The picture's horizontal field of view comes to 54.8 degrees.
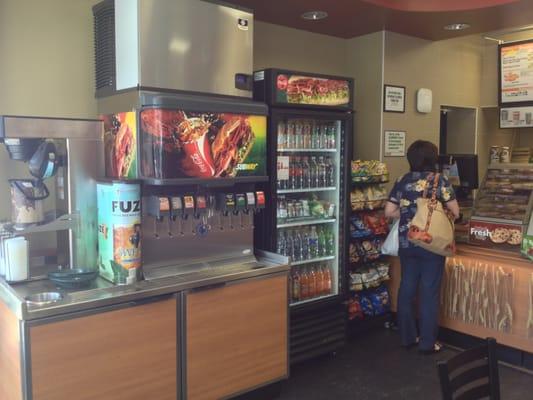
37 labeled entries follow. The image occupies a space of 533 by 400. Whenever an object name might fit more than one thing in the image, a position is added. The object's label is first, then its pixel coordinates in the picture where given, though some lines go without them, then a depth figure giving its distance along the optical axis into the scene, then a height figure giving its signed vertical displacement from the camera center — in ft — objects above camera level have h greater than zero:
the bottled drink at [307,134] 12.19 +0.62
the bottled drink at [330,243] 12.87 -2.07
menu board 17.16 +2.96
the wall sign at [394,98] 15.33 +1.86
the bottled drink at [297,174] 12.06 -0.32
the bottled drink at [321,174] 12.47 -0.34
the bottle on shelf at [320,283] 12.70 -3.03
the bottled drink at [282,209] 11.90 -1.13
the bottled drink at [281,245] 12.08 -2.00
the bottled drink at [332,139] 12.57 +0.52
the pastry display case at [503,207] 12.66 -1.23
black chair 5.66 -2.44
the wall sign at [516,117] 17.51 +1.47
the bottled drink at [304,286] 12.44 -3.05
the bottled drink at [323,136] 12.49 +0.59
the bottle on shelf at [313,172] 12.36 -0.29
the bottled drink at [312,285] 12.57 -3.05
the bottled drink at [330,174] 12.62 -0.34
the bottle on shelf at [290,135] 11.83 +0.59
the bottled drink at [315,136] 12.38 +0.57
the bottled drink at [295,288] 12.33 -3.07
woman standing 12.41 -2.38
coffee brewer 8.63 -0.44
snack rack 13.67 -2.23
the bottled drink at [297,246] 12.34 -2.07
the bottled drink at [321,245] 12.78 -2.11
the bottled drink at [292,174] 11.98 -0.32
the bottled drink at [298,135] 12.00 +0.59
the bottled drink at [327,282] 12.87 -3.04
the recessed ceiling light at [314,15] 13.04 +3.74
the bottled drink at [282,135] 11.66 +0.58
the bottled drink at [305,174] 12.23 -0.33
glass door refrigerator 11.12 -0.85
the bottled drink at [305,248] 12.51 -2.13
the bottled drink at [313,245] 12.62 -2.08
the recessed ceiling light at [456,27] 14.56 +3.80
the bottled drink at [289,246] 12.21 -2.04
